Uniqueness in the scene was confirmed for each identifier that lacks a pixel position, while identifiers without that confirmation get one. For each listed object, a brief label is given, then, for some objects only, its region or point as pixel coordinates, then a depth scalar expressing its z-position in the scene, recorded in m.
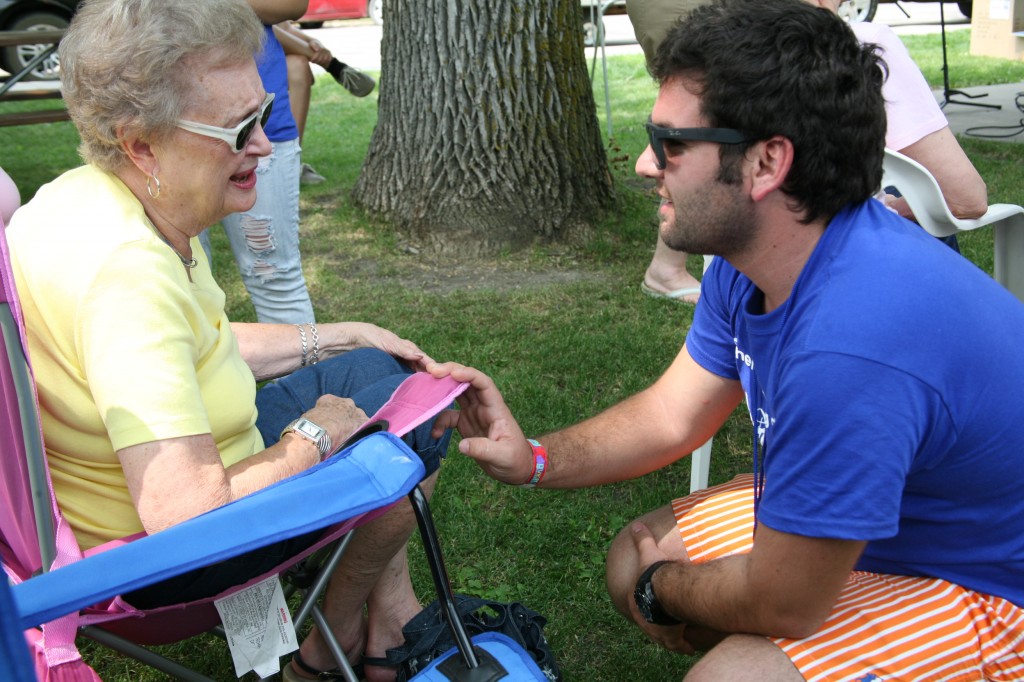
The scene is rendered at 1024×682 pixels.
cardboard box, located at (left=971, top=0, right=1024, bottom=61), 11.19
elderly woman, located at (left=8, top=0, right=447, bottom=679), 1.62
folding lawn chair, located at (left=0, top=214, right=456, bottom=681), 1.27
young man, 1.53
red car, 16.20
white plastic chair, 2.79
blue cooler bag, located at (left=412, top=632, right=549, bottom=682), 1.77
